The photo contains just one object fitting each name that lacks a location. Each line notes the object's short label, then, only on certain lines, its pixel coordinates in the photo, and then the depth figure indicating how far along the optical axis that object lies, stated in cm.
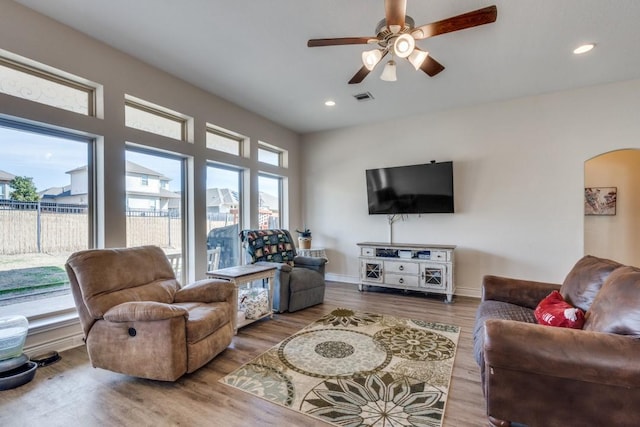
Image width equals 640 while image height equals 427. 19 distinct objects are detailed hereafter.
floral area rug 187
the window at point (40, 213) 254
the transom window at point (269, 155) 527
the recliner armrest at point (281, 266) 362
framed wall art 489
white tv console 426
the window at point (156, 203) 336
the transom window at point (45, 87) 248
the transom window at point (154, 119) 333
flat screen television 453
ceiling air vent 409
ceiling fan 190
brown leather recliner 209
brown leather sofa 139
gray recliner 370
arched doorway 479
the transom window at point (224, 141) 433
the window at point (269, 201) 527
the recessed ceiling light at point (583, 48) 289
